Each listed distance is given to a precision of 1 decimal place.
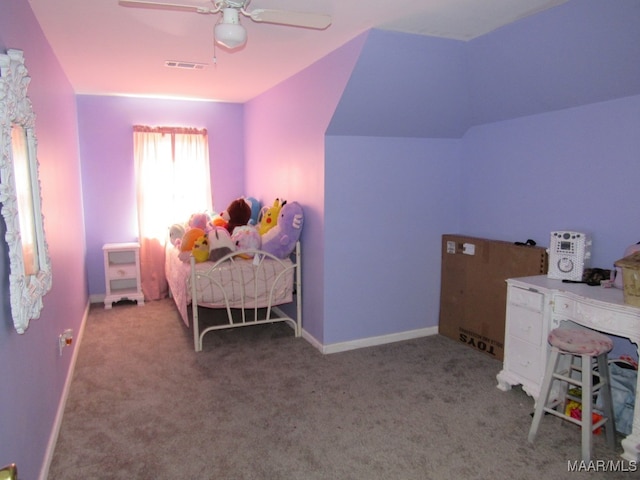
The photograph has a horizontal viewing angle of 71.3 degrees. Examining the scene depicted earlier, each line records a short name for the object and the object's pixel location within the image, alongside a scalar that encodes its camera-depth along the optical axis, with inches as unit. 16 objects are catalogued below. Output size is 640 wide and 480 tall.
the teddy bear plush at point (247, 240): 149.6
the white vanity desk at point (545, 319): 84.4
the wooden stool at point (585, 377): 84.7
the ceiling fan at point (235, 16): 75.4
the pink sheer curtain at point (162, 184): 194.1
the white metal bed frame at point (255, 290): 136.9
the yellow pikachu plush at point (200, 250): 150.9
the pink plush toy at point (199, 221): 176.4
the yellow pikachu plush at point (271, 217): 155.1
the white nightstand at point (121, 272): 185.6
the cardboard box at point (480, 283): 123.9
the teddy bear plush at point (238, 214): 178.2
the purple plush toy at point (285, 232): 143.4
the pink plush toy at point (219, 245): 150.5
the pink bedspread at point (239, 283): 138.9
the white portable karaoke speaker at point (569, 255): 104.7
